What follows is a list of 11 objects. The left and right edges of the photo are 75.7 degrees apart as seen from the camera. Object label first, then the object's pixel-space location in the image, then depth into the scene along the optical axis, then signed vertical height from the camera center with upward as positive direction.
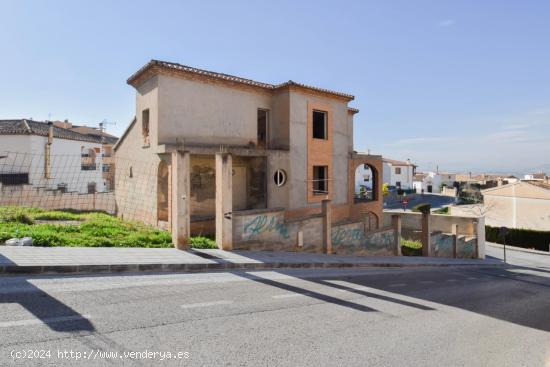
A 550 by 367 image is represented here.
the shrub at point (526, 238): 30.08 -4.54
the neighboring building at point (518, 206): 32.81 -1.94
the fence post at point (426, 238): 20.92 -3.07
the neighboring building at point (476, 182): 73.88 +1.11
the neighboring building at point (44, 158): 24.48 +2.37
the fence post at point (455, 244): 23.16 -3.75
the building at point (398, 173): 69.31 +2.81
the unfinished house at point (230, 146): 13.65 +1.91
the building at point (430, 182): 80.31 +1.18
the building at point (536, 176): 72.56 +2.25
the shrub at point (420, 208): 37.96 -2.22
